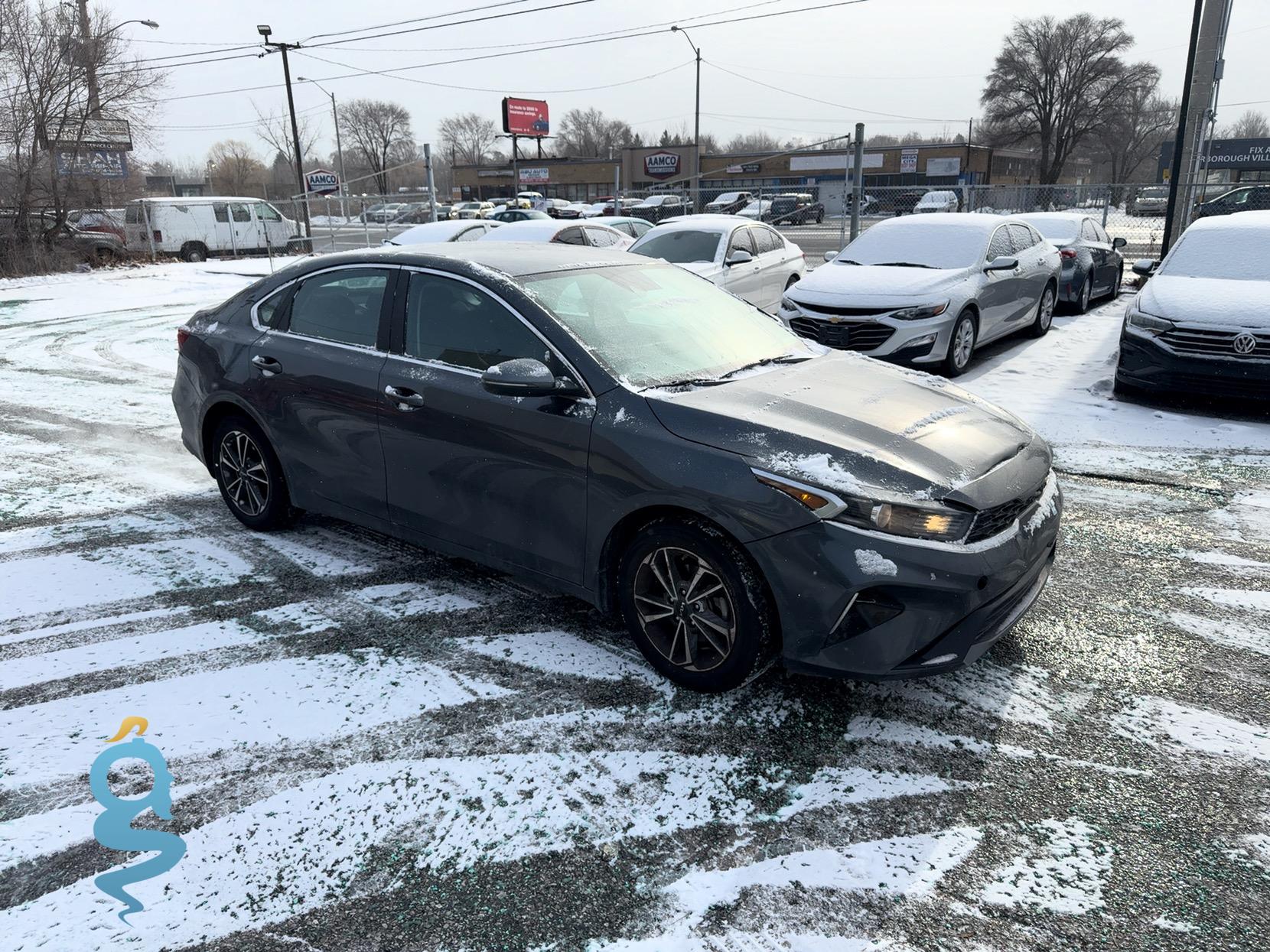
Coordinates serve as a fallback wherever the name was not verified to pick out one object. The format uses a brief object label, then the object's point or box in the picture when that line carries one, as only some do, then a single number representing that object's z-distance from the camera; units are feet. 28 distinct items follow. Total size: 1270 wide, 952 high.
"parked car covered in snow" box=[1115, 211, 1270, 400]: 22.07
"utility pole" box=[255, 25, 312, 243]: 97.10
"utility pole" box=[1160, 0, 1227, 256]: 47.29
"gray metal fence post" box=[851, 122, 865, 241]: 46.98
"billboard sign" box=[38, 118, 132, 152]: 79.87
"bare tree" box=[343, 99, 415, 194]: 312.91
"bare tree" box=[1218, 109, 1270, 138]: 351.69
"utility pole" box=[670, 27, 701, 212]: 131.23
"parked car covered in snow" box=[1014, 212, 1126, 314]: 40.70
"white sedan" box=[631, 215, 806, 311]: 35.27
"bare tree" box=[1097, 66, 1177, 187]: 201.57
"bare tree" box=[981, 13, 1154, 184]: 191.42
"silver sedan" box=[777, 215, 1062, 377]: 27.20
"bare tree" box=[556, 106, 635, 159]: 357.20
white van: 82.89
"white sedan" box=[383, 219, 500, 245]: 47.29
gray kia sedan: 9.60
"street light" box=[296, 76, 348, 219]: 73.78
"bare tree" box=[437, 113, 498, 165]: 379.76
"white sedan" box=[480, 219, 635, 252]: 41.11
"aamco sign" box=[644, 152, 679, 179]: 215.10
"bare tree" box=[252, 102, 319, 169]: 156.87
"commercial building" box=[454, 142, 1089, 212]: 188.96
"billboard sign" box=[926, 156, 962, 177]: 192.03
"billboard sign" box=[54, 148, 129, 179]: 78.89
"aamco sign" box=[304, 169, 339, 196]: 90.44
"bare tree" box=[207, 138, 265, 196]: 200.63
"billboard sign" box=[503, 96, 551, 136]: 219.00
